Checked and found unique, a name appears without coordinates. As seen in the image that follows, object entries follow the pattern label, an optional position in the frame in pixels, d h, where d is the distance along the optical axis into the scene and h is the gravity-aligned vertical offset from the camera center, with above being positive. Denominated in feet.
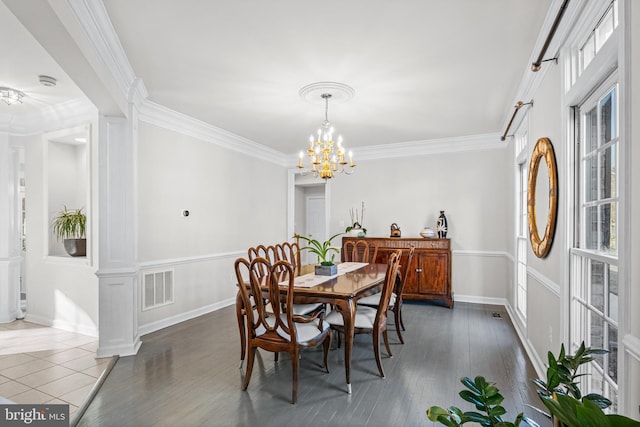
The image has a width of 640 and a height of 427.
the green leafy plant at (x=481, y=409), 2.89 -1.65
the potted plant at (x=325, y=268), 11.61 -1.81
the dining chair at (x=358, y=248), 18.42 -1.87
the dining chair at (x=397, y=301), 12.08 -3.03
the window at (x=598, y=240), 5.97 -0.48
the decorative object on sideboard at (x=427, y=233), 18.33 -0.98
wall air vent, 13.42 -2.98
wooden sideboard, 17.43 -2.82
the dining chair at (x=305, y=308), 11.39 -3.15
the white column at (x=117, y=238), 11.20 -0.80
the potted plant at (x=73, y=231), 13.61 -0.70
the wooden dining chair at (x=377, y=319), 9.68 -3.02
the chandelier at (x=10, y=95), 11.78 +4.08
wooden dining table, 8.82 -2.07
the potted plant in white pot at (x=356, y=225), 19.65 -0.64
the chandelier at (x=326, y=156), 11.91 +2.04
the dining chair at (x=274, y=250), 11.12 -1.34
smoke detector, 10.97 +4.23
